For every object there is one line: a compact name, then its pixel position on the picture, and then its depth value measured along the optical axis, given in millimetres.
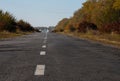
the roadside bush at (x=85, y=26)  77181
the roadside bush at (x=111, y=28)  43875
